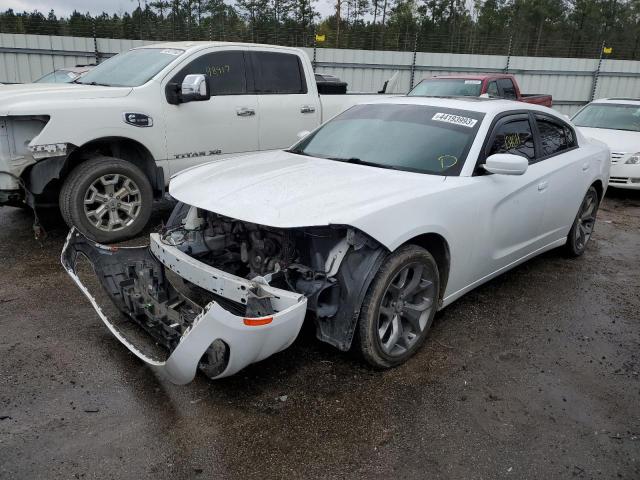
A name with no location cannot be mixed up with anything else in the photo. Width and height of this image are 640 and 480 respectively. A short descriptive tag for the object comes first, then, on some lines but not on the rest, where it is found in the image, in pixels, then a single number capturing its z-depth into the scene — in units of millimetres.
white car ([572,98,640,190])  8297
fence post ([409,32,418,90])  16875
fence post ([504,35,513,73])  17206
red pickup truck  10641
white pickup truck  4914
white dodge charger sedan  2828
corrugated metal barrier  16203
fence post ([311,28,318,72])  15836
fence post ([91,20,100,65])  14052
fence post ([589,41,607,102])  17719
